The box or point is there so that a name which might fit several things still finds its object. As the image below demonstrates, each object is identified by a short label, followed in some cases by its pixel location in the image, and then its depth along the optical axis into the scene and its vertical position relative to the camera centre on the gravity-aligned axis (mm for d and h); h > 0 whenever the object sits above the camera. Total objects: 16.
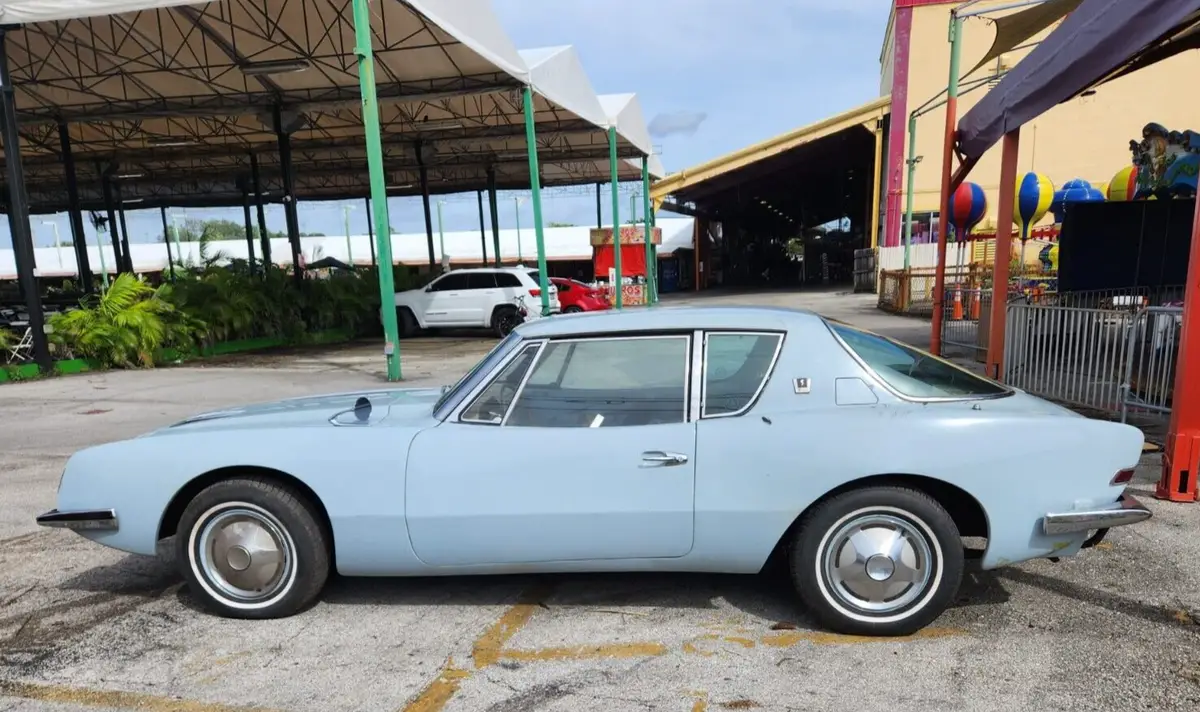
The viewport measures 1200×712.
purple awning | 4398 +1581
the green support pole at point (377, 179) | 8992 +1434
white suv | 16062 -519
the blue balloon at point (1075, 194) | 15844 +1592
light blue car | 2812 -883
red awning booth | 24355 +657
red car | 17156 -563
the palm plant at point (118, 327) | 11289 -638
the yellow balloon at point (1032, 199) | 15867 +1508
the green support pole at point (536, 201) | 13877 +1627
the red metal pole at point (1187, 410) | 4288 -1002
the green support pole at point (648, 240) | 23562 +1212
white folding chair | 11180 -957
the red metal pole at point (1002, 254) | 7438 +96
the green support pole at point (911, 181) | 21244 +2820
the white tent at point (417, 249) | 40281 +2174
